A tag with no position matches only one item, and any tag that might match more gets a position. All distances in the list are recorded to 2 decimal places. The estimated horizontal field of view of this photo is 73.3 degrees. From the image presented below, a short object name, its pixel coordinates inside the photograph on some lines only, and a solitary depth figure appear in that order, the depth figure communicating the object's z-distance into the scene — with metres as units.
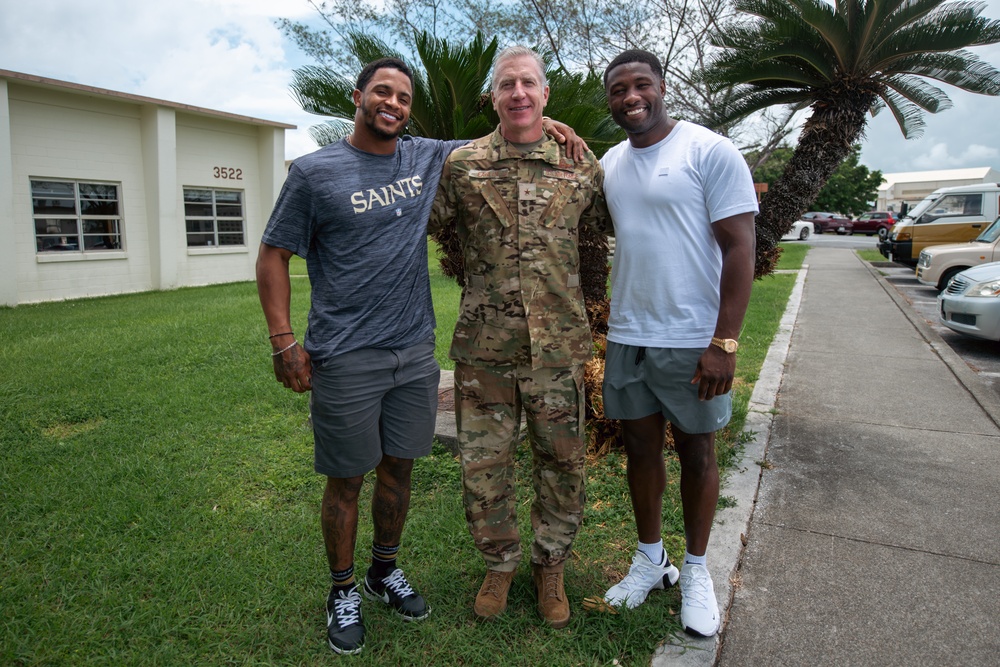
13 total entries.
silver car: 7.65
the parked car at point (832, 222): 40.72
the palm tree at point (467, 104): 4.66
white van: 15.16
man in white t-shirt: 2.36
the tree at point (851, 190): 51.44
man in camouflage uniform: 2.51
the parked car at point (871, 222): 40.05
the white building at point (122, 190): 12.93
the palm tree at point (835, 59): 5.21
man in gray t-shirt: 2.40
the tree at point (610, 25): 14.45
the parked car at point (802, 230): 32.78
